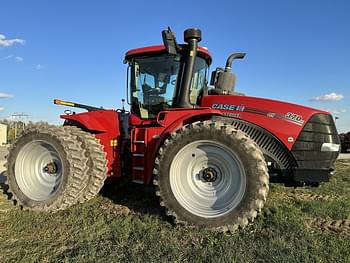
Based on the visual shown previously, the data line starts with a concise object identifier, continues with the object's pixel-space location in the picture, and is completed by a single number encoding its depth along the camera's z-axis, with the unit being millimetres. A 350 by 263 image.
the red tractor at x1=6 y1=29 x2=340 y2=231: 5113
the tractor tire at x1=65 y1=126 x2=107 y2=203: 6309
